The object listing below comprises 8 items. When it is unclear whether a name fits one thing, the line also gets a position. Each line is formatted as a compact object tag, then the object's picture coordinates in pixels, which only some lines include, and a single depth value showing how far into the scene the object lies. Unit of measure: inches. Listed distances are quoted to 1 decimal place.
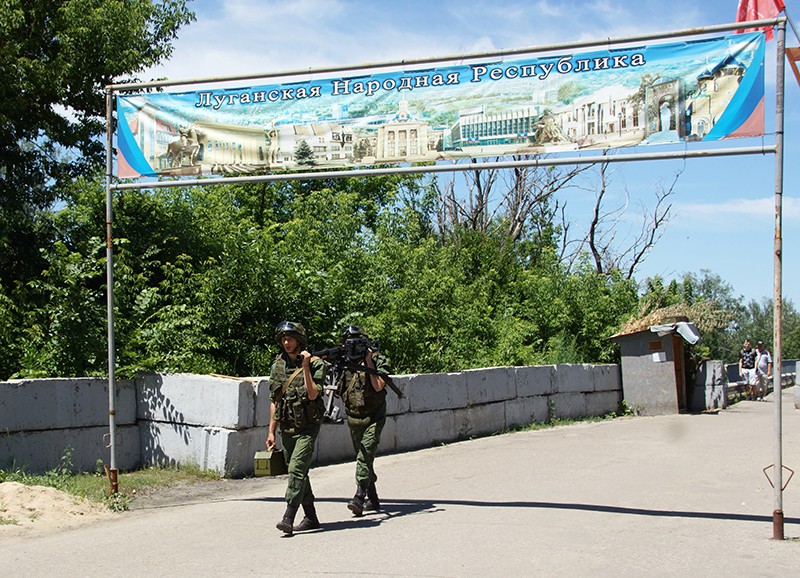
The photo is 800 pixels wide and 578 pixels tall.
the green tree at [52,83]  617.9
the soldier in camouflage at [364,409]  325.7
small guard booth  815.7
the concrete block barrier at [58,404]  382.0
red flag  295.7
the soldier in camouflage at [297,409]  292.0
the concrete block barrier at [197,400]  413.2
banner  305.4
